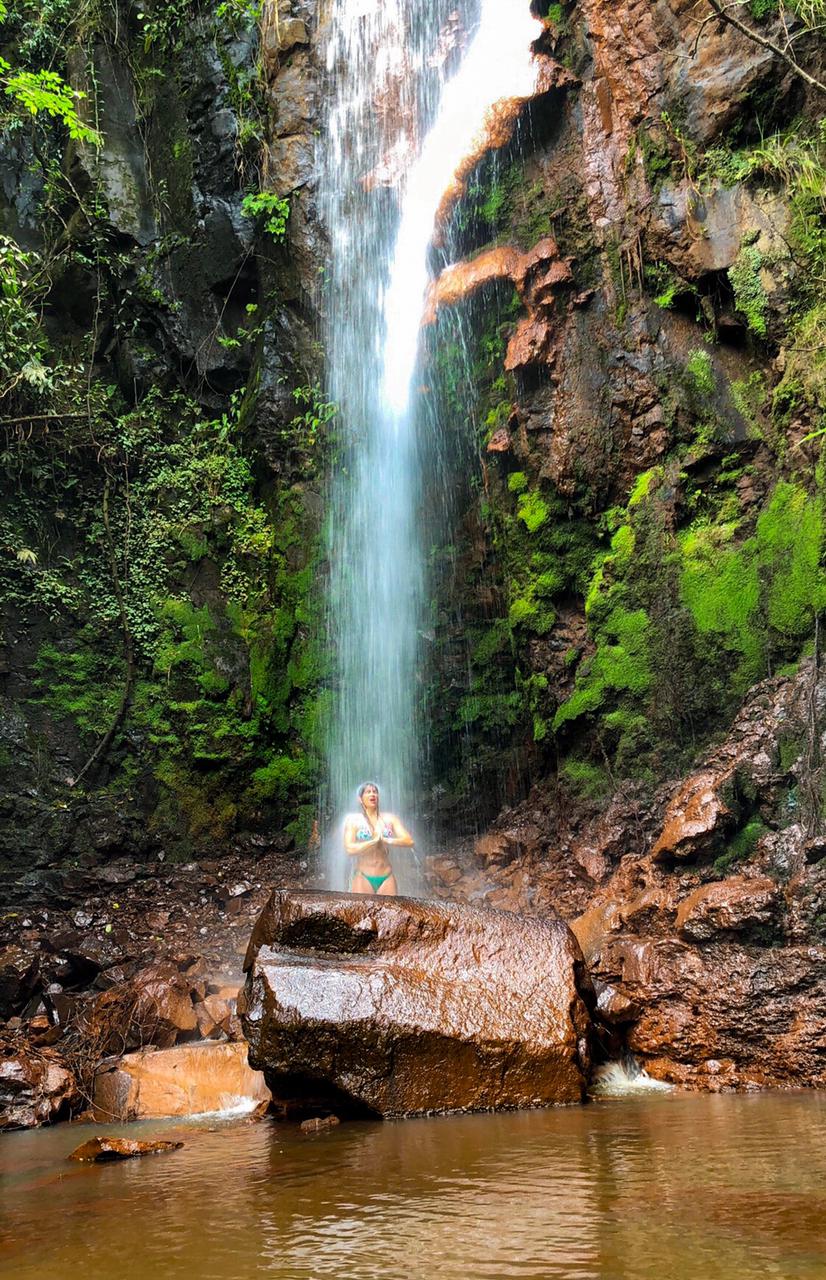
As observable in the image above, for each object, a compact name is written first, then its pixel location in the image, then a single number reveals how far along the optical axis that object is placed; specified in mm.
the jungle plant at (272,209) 13234
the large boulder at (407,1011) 4723
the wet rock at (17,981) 7320
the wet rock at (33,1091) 5805
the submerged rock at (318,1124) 4582
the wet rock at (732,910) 5930
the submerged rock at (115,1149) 4152
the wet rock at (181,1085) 5766
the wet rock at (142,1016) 6812
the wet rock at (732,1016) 5141
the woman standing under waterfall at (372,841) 6965
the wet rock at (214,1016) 7133
